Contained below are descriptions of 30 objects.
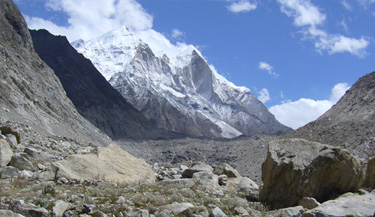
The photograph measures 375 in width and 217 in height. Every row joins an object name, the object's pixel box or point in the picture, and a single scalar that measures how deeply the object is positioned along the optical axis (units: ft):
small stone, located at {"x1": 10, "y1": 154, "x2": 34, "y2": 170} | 41.70
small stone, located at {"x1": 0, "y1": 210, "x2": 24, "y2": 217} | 24.63
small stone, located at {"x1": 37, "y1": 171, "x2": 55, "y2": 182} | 37.80
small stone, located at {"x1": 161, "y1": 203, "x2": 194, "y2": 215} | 31.19
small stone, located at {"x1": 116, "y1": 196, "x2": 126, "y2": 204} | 31.37
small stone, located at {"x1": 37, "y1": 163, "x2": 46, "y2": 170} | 42.66
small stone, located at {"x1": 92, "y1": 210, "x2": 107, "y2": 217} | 28.13
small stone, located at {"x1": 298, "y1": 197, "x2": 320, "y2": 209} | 37.93
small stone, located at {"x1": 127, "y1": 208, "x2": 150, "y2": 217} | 29.19
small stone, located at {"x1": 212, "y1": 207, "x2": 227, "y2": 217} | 32.52
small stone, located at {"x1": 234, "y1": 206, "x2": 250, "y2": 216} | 34.65
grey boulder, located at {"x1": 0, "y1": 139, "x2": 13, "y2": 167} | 40.52
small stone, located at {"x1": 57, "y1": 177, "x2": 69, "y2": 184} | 37.96
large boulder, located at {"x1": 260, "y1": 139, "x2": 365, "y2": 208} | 42.80
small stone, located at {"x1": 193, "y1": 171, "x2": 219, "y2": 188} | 47.48
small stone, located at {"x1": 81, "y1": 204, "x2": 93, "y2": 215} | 28.73
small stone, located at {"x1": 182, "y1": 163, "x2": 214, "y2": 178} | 60.54
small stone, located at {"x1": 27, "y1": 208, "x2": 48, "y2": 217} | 26.78
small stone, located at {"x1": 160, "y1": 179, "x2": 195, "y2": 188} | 44.28
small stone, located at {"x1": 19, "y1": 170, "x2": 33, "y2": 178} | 37.32
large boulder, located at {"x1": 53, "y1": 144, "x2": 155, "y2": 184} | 41.19
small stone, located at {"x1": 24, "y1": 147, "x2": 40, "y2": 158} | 49.49
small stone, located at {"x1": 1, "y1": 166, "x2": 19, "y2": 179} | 37.05
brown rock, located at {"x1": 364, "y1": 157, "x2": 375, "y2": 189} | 47.91
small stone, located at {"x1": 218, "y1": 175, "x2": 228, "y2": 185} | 57.82
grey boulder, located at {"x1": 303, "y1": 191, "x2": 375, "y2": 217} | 31.38
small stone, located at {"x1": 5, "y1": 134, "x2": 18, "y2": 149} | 51.55
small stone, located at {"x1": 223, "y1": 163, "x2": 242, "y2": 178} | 65.00
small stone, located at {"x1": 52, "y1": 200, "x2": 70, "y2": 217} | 27.73
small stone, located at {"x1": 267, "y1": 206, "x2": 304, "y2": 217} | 35.58
